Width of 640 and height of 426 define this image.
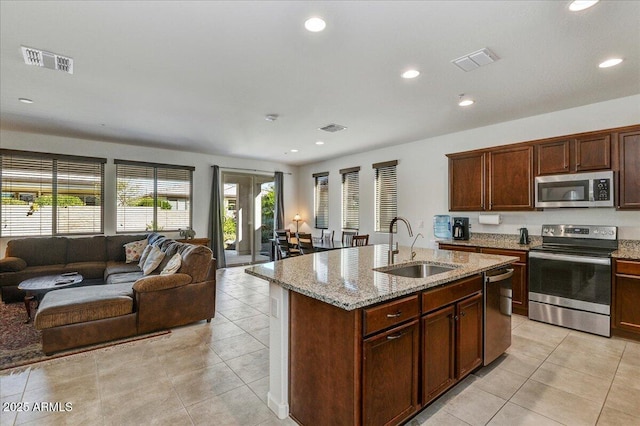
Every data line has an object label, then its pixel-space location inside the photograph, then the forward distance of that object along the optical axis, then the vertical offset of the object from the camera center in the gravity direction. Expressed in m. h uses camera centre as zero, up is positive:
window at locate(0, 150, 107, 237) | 5.23 +0.35
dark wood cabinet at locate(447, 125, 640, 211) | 3.40 +0.61
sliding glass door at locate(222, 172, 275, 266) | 7.74 -0.10
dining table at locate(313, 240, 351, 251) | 5.57 -0.60
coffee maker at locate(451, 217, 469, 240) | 4.81 -0.25
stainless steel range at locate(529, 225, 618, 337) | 3.30 -0.74
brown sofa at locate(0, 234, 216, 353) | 3.00 -0.93
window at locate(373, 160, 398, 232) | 6.23 +0.40
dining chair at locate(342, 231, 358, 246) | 6.21 -0.53
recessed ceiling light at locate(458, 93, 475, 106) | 3.58 +1.36
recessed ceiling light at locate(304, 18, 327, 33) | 2.18 +1.37
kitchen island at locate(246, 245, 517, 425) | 1.61 -0.77
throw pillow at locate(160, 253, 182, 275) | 3.67 -0.64
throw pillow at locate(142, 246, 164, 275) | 4.22 -0.68
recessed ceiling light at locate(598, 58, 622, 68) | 2.76 +1.38
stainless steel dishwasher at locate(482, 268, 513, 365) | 2.53 -0.87
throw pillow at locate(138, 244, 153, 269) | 4.88 -0.70
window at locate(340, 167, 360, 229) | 7.09 +0.36
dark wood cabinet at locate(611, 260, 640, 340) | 3.13 -0.90
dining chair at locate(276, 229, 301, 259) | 5.79 -0.65
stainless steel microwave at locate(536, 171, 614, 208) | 3.51 +0.28
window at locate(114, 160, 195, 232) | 6.23 +0.37
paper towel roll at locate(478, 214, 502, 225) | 4.60 -0.09
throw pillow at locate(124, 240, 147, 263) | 5.48 -0.67
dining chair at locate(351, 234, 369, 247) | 5.60 -0.52
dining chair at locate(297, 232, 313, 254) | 5.37 -0.53
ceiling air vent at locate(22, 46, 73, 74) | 2.62 +1.38
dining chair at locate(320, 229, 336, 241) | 7.45 -0.53
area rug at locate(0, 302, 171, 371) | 2.80 -1.33
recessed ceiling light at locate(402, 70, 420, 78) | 2.96 +1.37
